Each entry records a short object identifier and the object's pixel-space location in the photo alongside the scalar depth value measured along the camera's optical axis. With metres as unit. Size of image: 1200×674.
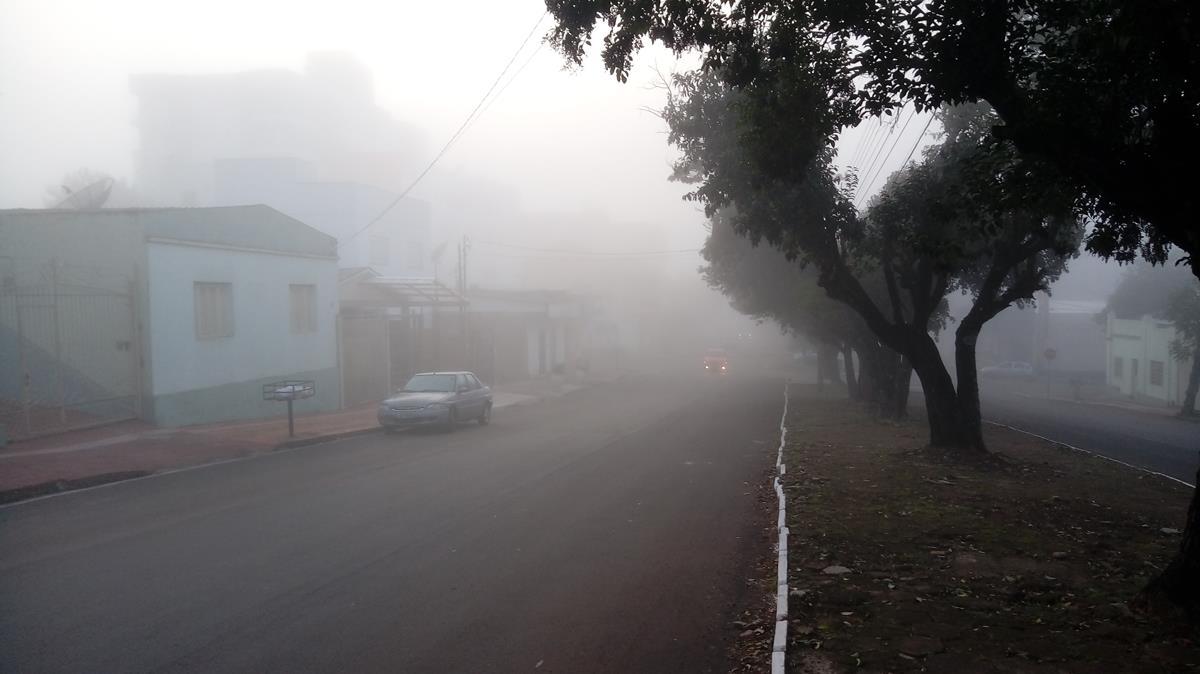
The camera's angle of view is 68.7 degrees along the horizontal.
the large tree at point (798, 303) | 25.39
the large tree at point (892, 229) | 15.32
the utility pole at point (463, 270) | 36.49
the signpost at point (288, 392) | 18.50
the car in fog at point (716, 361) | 55.22
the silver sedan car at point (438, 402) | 20.17
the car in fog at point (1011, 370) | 64.88
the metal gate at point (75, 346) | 18.48
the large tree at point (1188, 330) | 34.88
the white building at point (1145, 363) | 42.47
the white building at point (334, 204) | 61.69
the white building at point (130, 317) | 18.88
